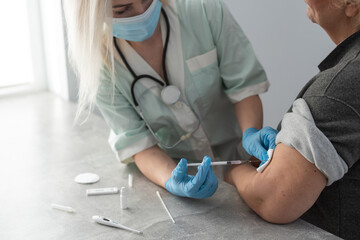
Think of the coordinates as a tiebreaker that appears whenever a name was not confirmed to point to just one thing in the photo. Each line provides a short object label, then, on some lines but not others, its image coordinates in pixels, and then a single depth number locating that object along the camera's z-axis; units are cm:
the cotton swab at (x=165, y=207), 135
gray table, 129
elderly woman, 114
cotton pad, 160
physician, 161
